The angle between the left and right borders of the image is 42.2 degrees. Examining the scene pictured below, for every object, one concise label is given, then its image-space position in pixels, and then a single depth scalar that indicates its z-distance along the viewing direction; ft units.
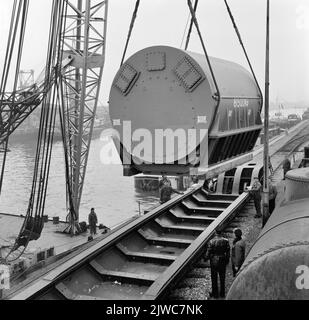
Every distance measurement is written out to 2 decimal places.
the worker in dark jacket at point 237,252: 22.67
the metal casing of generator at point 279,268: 13.16
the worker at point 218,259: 21.77
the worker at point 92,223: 62.29
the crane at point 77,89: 64.08
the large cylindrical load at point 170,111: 25.79
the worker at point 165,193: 44.50
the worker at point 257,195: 36.45
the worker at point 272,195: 33.94
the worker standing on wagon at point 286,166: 53.88
